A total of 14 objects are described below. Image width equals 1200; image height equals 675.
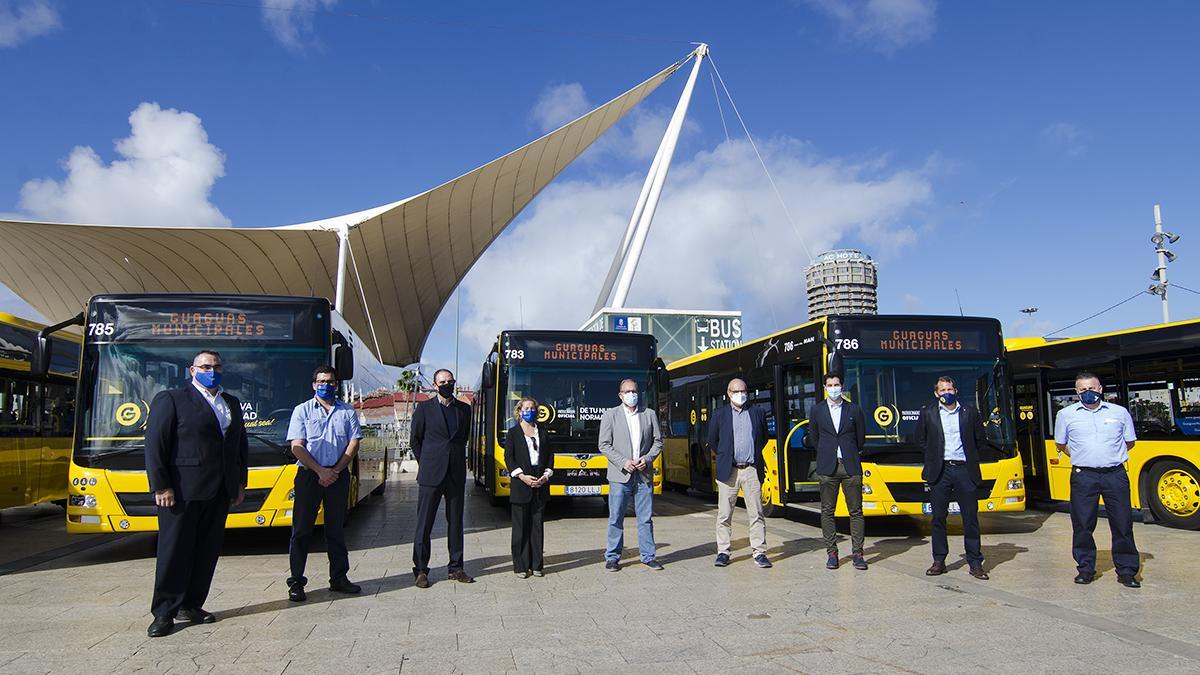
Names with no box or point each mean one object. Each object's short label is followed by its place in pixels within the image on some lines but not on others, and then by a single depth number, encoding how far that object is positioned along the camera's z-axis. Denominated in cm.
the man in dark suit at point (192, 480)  535
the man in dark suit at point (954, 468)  730
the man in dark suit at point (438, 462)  698
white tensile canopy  3288
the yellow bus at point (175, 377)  791
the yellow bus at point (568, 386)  1180
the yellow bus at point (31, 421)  1071
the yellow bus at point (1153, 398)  1040
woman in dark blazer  752
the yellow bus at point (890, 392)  944
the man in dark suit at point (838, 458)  778
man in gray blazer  786
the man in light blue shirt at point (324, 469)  643
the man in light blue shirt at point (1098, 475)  667
